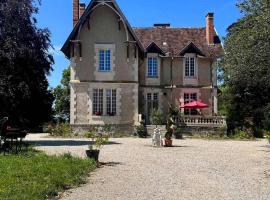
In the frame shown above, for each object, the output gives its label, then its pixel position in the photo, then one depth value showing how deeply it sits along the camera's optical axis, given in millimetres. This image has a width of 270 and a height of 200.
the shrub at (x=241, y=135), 17812
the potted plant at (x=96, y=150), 8364
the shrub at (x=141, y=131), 17895
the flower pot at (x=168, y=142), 13030
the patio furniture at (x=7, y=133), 9195
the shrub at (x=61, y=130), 18023
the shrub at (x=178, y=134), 17384
